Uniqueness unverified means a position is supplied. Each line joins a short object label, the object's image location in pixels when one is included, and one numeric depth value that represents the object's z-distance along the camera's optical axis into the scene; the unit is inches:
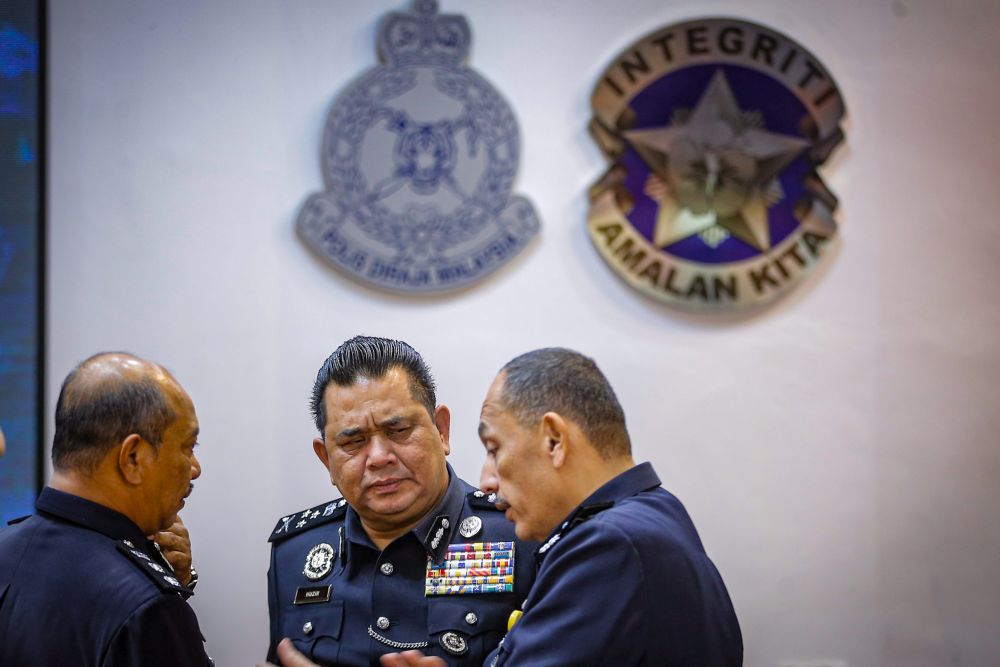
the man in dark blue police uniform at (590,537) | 131.5
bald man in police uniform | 132.2
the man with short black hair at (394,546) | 147.2
